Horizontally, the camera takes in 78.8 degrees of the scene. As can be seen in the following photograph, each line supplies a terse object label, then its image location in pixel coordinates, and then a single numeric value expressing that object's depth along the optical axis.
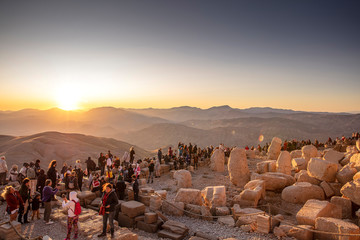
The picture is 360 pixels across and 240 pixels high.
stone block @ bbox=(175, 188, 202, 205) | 10.62
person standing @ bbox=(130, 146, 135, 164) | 16.80
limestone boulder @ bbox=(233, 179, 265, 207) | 10.22
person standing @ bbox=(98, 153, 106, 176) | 14.55
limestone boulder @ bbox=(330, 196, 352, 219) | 8.77
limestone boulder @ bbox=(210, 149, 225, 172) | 18.52
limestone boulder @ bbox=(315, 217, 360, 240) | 6.42
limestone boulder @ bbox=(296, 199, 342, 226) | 7.69
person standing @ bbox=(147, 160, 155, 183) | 14.64
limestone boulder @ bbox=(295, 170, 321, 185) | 11.62
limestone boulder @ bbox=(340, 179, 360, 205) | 8.37
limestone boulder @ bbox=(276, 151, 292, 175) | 15.48
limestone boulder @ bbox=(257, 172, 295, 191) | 12.29
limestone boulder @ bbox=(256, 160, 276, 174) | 15.79
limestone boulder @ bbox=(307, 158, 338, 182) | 11.24
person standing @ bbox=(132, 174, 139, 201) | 10.23
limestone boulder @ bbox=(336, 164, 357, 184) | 10.77
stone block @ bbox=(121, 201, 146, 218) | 8.40
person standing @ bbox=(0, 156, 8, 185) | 11.76
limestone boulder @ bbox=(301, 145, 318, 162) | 17.52
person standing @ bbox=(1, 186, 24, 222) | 7.25
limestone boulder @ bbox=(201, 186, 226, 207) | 10.29
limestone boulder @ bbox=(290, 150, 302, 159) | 19.70
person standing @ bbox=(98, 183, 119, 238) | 6.70
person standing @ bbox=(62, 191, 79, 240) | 6.65
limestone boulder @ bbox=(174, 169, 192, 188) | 14.02
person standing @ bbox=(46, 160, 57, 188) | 9.58
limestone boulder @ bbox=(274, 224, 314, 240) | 6.96
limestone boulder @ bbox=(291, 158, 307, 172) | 16.69
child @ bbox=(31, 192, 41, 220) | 8.16
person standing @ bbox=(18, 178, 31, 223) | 7.90
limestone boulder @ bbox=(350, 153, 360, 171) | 11.31
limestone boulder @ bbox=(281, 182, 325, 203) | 10.77
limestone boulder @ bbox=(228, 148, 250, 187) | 14.39
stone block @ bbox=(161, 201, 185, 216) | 9.82
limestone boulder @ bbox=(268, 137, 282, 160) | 20.19
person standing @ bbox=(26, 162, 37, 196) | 10.06
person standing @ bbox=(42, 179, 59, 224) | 7.73
